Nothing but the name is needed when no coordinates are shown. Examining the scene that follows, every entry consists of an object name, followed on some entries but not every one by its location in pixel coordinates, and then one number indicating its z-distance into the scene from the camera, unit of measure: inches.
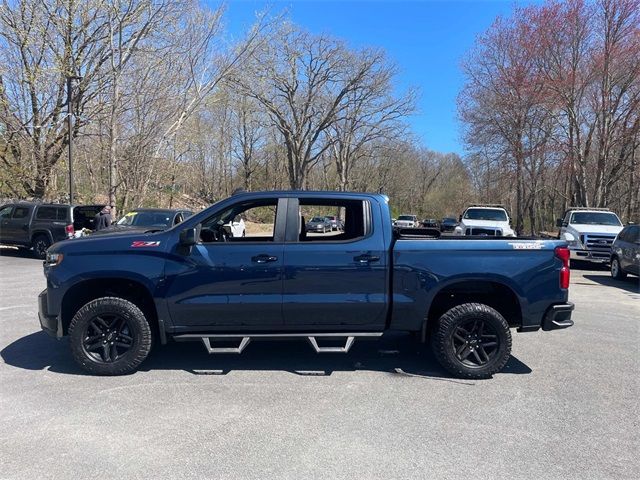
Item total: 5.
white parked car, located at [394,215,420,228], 1739.4
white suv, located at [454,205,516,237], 705.6
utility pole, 797.9
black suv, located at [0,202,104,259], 603.8
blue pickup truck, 194.1
